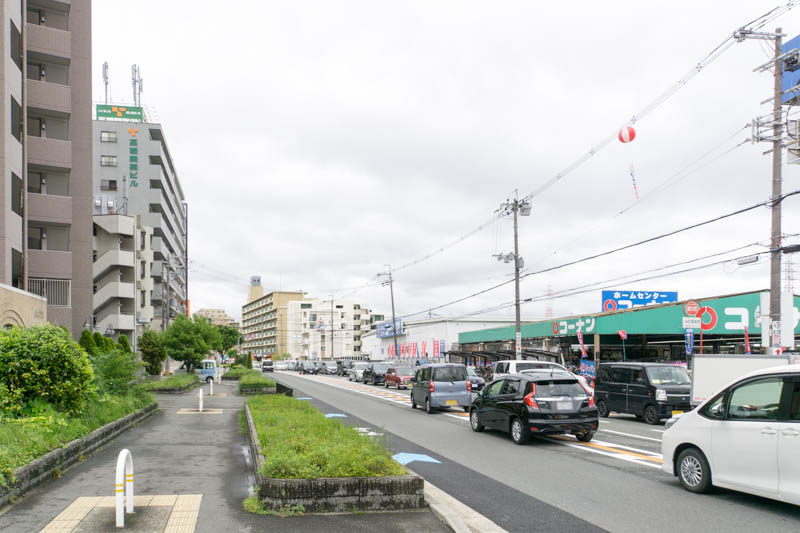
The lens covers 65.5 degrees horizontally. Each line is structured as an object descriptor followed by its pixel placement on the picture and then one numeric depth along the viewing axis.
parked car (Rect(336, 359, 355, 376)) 66.16
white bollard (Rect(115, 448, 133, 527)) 6.43
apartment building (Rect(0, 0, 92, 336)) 27.92
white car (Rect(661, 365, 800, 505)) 7.54
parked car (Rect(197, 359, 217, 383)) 51.25
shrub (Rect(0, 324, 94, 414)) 11.02
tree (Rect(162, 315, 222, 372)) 44.59
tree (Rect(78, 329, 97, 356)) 28.76
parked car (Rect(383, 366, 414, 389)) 39.28
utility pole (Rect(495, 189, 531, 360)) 37.12
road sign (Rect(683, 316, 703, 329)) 23.73
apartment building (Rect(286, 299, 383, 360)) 137.62
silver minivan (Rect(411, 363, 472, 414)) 21.84
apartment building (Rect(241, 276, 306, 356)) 153.50
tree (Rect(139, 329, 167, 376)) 42.84
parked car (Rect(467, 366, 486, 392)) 33.81
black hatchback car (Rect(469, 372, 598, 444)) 13.55
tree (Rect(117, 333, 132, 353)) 36.43
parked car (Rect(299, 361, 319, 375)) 77.36
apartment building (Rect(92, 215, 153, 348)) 46.53
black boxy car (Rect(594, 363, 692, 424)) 17.89
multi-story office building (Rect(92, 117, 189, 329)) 64.06
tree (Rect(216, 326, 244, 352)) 119.73
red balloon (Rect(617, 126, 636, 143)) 18.06
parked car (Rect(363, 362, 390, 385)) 45.31
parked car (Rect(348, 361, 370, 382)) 50.33
